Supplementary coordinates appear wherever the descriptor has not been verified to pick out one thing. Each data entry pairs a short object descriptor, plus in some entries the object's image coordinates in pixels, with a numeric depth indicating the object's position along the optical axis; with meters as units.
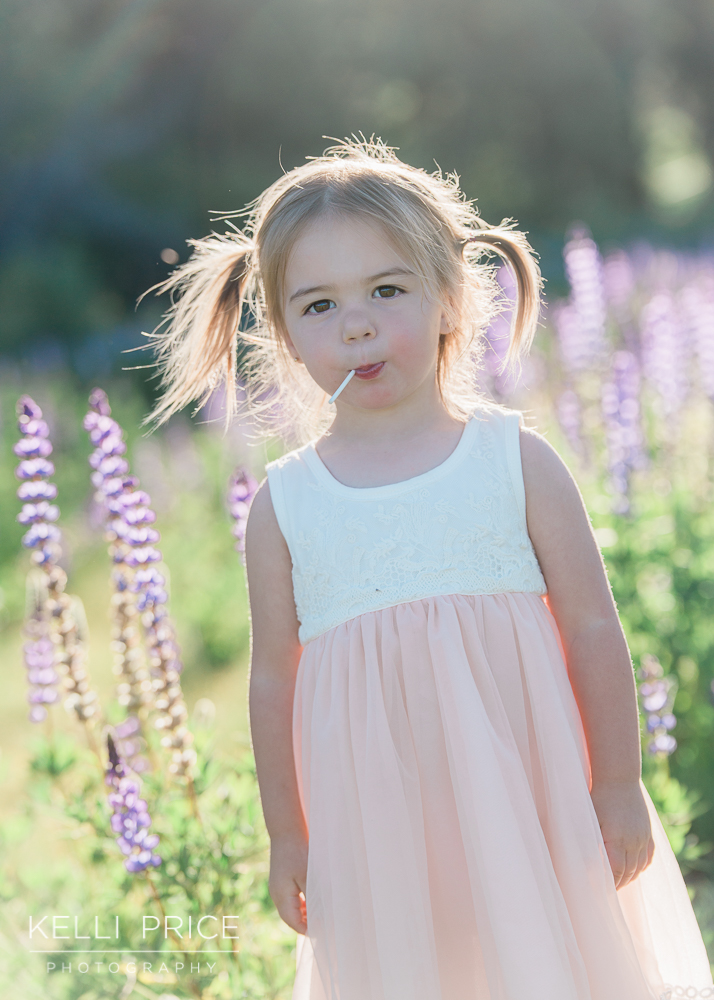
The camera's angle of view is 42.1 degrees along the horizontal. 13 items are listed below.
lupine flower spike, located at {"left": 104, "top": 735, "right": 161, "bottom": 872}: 1.86
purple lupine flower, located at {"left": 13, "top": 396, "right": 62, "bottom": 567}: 1.96
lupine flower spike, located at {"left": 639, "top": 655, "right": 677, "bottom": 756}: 2.08
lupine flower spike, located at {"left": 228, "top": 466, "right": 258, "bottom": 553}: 2.05
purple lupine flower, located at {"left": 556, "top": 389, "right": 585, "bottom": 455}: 3.33
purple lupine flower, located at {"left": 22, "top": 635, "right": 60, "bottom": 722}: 2.47
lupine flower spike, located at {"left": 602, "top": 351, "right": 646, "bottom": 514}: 2.88
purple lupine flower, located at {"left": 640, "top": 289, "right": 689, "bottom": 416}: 3.44
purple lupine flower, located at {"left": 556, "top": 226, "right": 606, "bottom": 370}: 3.48
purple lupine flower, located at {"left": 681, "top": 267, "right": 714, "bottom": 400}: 3.48
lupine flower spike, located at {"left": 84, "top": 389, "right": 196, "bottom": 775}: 1.99
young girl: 1.50
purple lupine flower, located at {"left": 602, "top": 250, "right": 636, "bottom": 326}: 4.33
